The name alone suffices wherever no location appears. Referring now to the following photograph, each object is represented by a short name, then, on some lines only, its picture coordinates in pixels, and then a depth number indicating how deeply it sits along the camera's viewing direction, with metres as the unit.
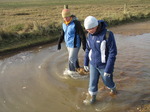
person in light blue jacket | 5.60
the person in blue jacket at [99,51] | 3.96
